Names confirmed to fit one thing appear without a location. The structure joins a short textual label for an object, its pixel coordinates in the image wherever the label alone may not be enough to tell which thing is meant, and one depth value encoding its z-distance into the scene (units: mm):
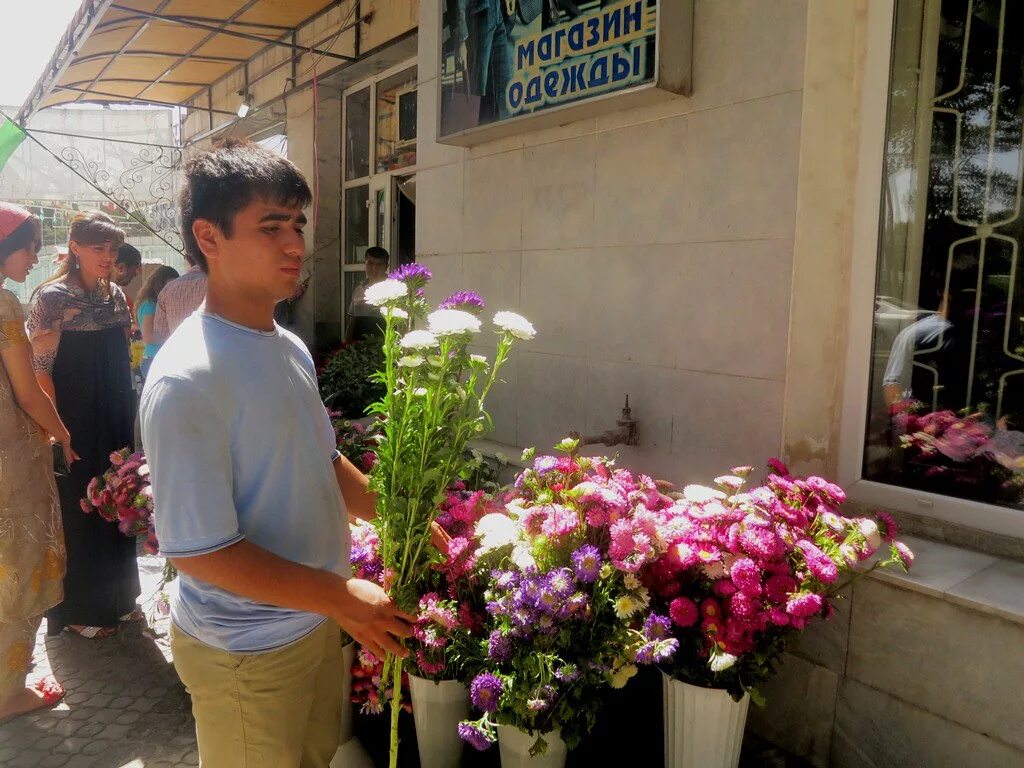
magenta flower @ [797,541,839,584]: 1803
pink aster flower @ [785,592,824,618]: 1771
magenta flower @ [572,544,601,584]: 1891
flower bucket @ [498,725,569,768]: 2092
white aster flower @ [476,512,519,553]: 2027
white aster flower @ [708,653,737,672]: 1795
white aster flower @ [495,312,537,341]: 1693
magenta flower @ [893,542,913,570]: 1938
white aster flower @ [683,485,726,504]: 2061
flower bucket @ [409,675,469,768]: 2307
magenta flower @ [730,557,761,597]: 1805
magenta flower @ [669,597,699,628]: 1874
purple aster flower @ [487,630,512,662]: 1917
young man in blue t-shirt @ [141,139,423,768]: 1433
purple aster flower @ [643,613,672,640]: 1860
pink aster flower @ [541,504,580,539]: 1925
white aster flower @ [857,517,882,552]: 1904
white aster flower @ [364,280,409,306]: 1667
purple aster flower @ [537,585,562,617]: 1837
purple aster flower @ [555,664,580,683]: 1852
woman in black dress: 3730
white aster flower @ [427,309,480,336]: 1591
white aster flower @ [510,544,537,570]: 1923
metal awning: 5945
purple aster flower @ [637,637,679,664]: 1808
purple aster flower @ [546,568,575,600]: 1845
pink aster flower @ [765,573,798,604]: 1812
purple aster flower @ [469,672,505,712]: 1891
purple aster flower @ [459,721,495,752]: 1928
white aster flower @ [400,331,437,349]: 1601
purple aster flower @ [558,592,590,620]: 1849
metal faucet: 3014
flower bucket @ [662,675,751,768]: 2016
